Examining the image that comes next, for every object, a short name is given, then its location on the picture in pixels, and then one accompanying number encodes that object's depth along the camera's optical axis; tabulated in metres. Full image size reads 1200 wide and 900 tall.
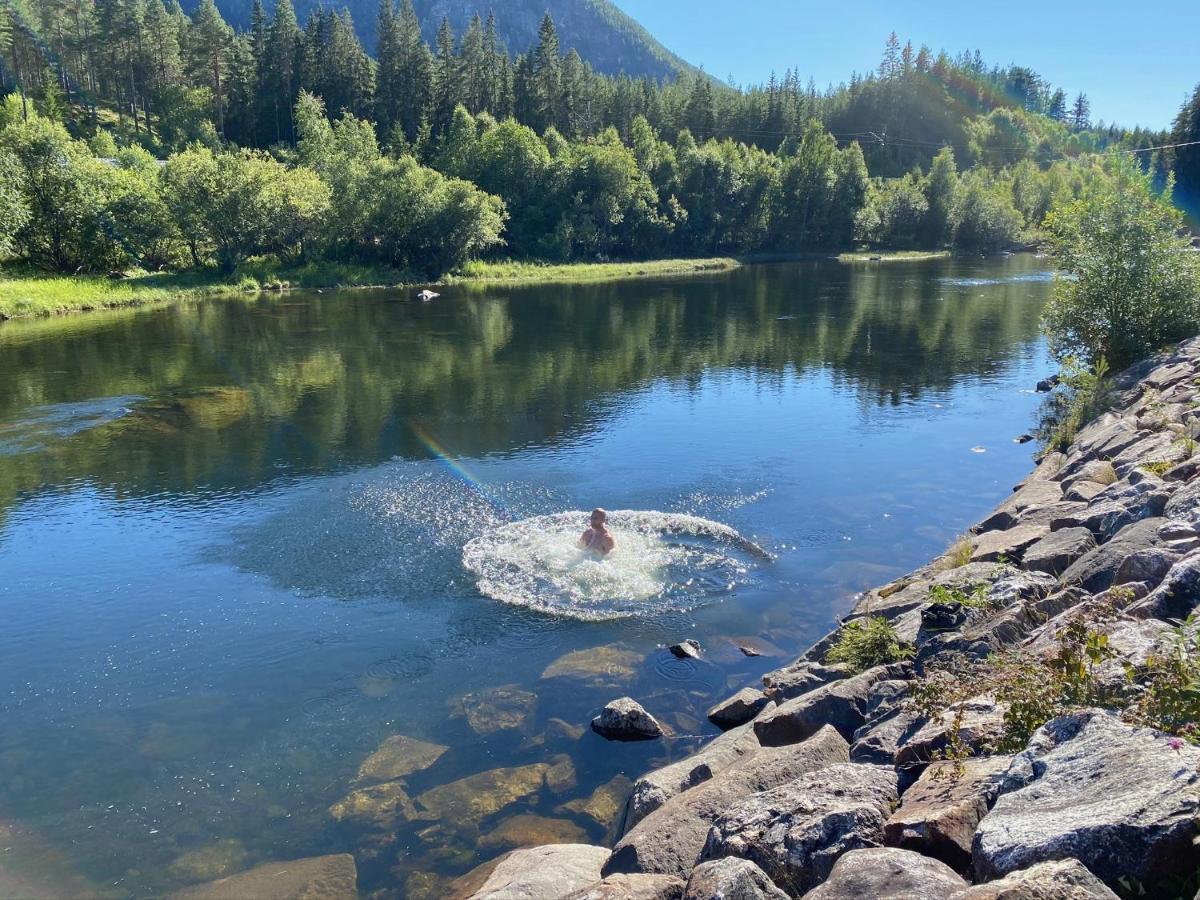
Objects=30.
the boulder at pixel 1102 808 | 6.17
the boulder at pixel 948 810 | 7.35
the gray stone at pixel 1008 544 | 17.19
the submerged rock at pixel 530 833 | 12.12
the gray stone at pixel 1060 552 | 15.09
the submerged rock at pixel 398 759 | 13.81
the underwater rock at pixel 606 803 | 12.71
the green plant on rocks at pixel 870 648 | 14.06
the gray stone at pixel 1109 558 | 13.13
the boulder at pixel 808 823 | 7.91
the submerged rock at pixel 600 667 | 16.61
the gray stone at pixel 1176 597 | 10.46
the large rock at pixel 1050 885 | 5.72
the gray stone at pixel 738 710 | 14.85
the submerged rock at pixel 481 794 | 12.85
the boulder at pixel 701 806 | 9.52
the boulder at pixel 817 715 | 12.31
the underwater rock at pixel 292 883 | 11.27
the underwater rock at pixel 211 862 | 11.71
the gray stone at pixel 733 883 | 7.30
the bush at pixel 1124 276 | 35.00
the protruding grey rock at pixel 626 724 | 14.66
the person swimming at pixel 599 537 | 21.92
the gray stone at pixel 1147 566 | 12.05
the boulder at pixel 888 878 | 6.61
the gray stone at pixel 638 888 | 8.24
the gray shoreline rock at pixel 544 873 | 9.41
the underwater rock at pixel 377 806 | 12.78
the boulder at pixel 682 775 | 11.58
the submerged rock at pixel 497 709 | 15.18
